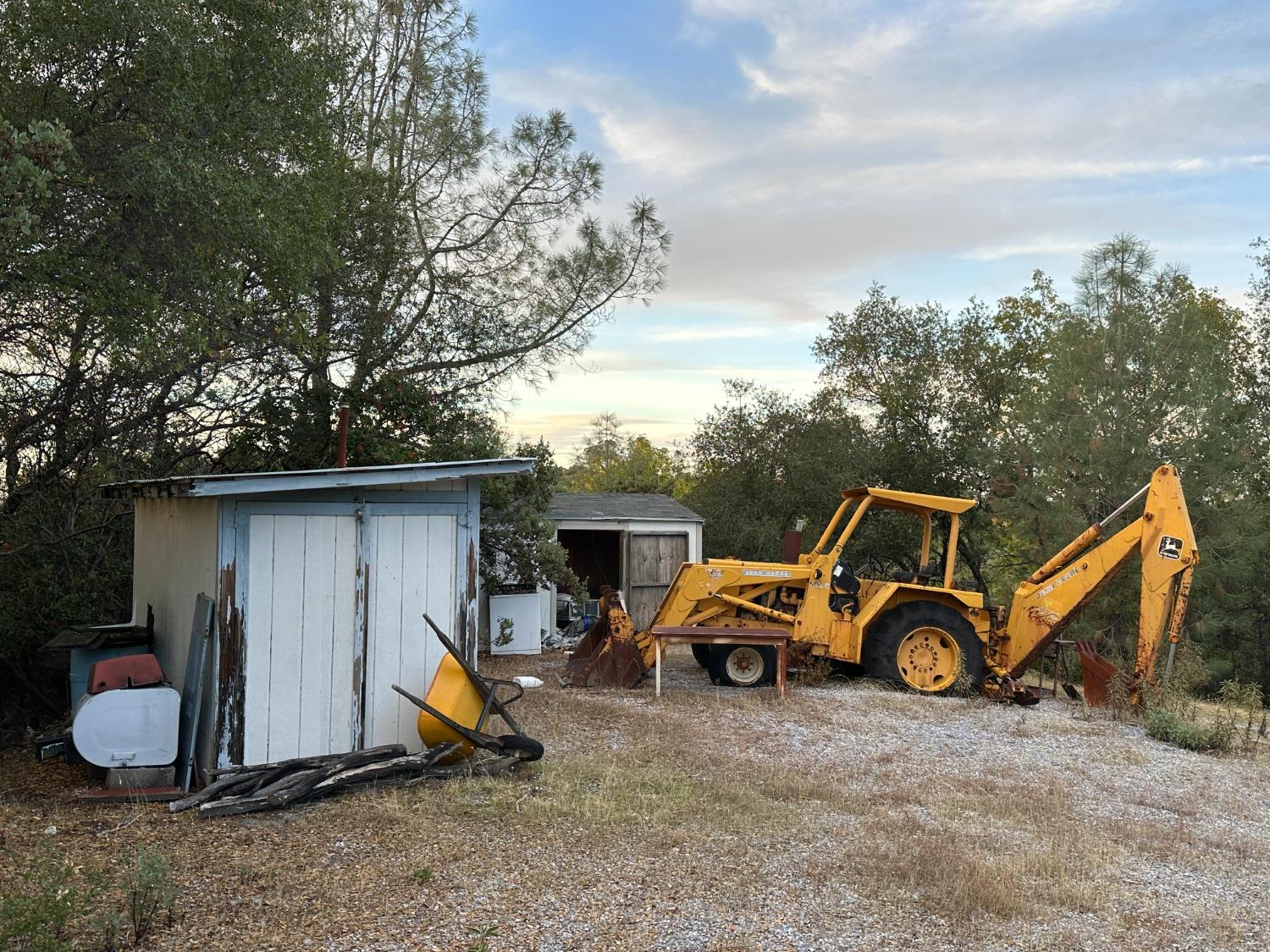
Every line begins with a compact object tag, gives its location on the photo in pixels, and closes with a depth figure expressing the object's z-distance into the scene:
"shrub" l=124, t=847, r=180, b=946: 4.25
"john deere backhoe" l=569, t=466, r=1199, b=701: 11.20
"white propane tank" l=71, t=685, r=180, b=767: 6.42
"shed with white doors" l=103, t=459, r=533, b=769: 6.70
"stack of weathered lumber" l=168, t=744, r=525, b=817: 6.11
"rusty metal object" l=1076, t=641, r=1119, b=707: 10.76
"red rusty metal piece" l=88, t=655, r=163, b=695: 6.80
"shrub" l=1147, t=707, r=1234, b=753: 9.00
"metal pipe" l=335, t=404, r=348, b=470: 9.20
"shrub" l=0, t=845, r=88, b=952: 3.91
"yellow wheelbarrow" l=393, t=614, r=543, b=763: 6.98
